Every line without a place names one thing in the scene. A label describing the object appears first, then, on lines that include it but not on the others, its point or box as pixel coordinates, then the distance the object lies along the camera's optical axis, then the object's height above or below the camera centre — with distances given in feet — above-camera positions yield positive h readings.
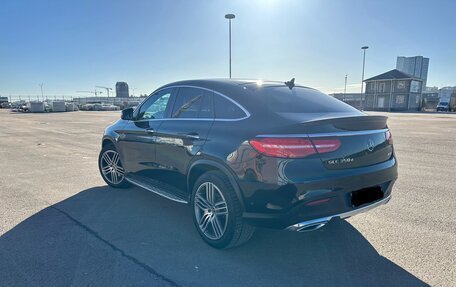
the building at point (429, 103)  190.24 -5.45
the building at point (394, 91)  172.96 +1.84
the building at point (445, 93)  165.37 +0.92
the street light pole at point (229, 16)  80.18 +20.88
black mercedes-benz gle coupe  8.71 -1.95
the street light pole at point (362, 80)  159.91 +16.54
